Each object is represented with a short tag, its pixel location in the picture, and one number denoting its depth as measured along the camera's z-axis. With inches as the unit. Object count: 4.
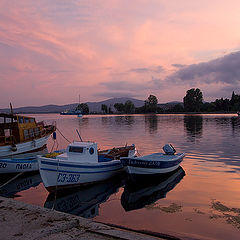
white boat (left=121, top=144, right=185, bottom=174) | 653.9
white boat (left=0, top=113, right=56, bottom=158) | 922.7
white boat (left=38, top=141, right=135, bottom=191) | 581.3
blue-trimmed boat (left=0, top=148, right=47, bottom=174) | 732.5
